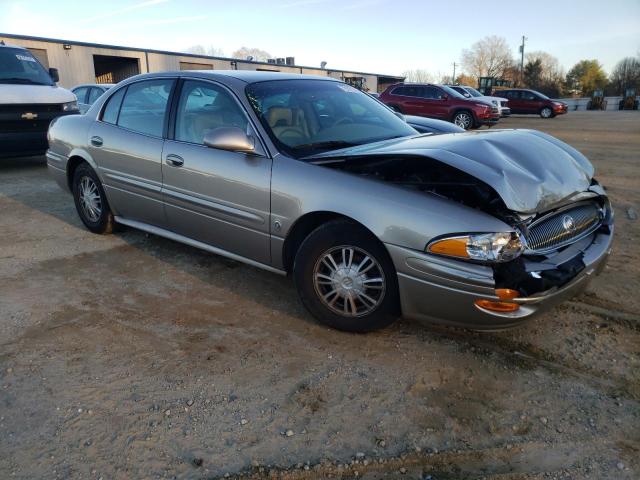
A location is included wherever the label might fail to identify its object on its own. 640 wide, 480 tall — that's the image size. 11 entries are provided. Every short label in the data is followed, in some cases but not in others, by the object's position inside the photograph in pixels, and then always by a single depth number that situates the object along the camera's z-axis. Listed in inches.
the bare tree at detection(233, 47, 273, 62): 3401.6
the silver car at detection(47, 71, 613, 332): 104.0
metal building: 926.2
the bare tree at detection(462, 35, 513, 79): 3553.2
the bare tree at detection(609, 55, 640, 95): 2443.5
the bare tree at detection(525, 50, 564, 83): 2887.6
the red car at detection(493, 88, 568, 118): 1146.4
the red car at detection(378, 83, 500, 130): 700.7
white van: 318.0
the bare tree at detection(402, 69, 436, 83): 3750.5
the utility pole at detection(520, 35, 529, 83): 2683.6
